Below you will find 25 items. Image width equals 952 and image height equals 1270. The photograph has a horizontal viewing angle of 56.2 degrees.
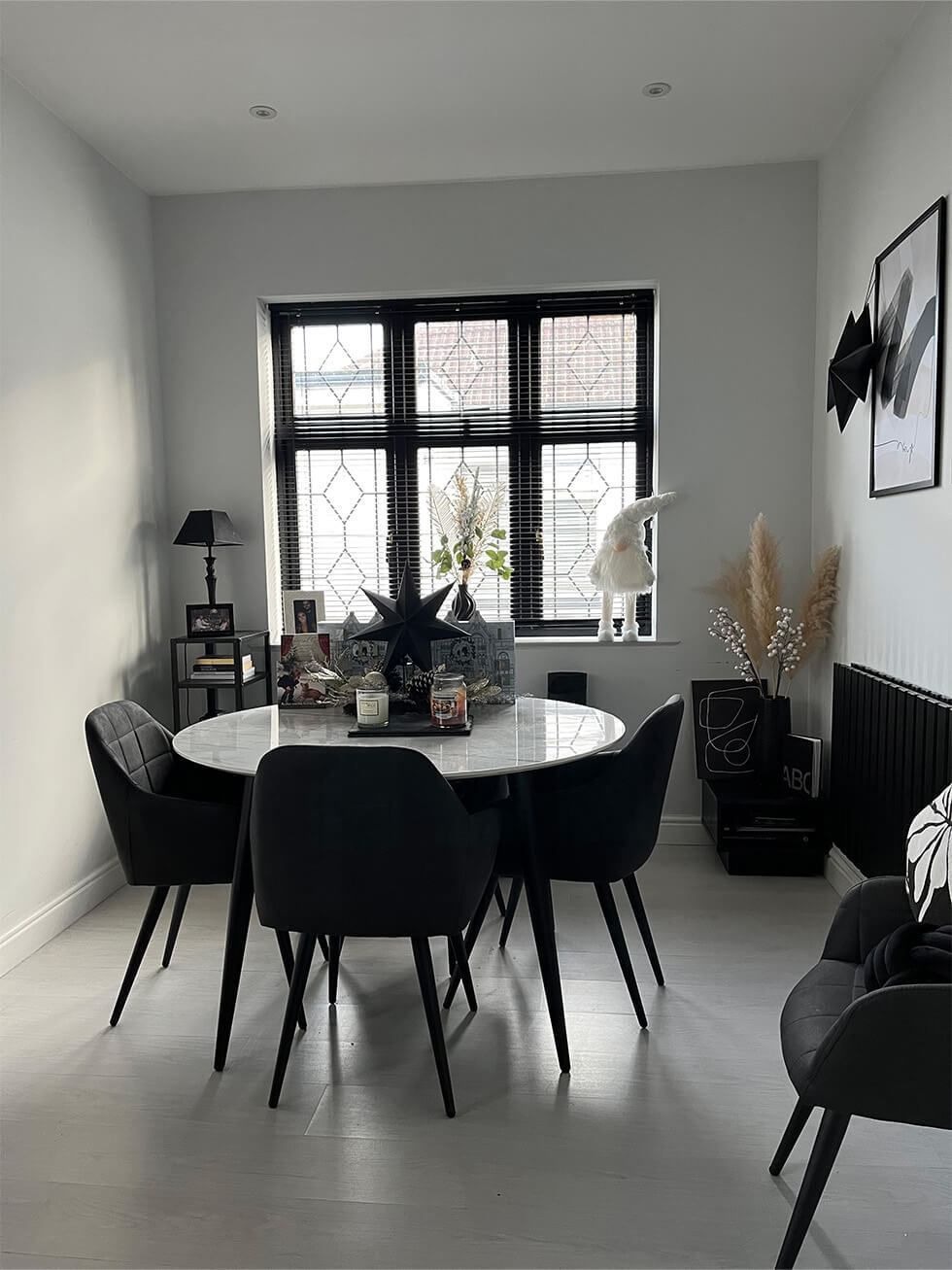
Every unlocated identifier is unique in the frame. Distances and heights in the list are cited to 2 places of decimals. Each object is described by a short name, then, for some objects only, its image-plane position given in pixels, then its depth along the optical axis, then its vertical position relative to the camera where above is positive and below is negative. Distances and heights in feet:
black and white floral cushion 4.35 -1.54
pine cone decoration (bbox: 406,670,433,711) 8.56 -1.21
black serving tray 7.74 -1.46
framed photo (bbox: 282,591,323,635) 9.82 -0.51
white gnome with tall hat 12.09 +0.07
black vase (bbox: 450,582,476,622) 9.85 -0.49
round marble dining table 6.80 -1.50
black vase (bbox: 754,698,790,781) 11.68 -2.35
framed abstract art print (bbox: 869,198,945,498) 8.24 +1.94
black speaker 12.39 -1.75
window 12.91 +1.90
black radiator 8.06 -2.07
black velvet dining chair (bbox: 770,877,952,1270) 4.20 -2.50
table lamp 11.90 +0.47
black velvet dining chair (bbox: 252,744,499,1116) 6.05 -1.95
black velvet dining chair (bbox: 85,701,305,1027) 7.47 -2.17
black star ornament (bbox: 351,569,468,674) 8.48 -0.62
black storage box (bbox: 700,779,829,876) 11.23 -3.48
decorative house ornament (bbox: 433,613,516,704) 8.93 -0.94
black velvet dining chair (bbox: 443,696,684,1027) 7.47 -2.17
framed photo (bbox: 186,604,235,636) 12.26 -0.74
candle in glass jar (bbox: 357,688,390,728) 7.93 -1.28
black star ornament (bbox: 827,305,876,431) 9.83 +2.13
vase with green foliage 11.57 +0.42
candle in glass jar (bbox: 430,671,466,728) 7.80 -1.25
